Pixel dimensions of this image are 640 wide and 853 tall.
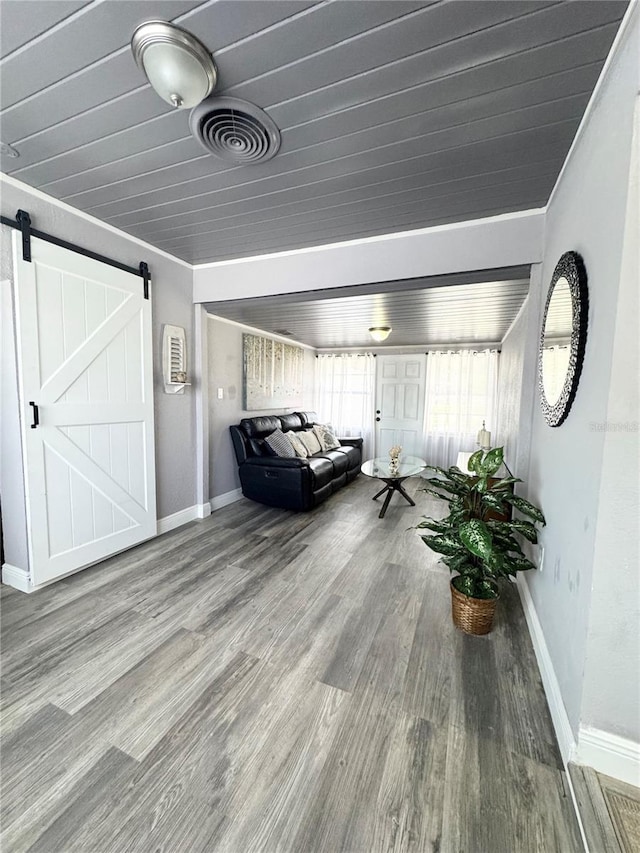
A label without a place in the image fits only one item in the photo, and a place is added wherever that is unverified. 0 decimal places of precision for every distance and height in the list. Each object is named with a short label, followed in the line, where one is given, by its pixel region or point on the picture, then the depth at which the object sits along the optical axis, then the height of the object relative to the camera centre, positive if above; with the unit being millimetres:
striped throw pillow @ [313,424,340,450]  4781 -639
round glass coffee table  3572 -855
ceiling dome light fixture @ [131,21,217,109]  1019 +1082
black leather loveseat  3512 -876
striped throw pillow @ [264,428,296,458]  3966 -609
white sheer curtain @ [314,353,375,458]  5926 +33
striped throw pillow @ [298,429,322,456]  4332 -621
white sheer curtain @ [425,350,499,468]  5078 -36
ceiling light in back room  3875 +766
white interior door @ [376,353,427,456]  5551 -94
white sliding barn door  1989 -114
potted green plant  1581 -702
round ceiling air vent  1274 +1107
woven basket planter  1694 -1125
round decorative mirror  1201 +262
